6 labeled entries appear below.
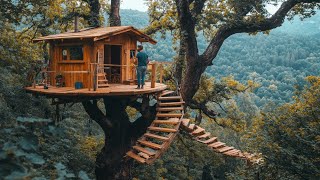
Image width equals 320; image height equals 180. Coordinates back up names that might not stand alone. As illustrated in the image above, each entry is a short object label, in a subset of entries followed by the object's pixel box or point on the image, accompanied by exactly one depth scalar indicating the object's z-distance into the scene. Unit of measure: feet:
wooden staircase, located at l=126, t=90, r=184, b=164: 40.71
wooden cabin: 44.78
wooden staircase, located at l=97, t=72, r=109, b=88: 44.68
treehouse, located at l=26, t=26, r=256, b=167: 40.88
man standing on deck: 45.01
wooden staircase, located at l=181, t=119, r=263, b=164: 50.30
